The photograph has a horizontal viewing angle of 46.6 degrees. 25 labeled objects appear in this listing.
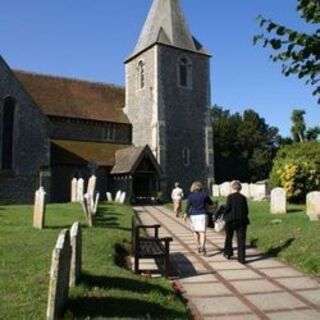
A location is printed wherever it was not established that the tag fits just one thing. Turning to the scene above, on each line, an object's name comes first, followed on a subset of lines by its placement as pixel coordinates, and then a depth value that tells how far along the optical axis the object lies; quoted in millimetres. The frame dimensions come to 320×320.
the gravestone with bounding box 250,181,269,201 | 22555
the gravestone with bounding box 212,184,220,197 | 27765
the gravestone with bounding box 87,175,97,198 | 14405
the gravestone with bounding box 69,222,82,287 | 5227
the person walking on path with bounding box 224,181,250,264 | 8084
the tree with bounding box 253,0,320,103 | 3813
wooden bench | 6600
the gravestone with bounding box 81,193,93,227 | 11206
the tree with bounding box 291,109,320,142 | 32337
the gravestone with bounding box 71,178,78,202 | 20510
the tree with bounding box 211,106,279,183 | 36734
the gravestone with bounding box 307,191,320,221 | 11409
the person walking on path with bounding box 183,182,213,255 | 8584
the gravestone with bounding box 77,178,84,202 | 16514
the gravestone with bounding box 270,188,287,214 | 13674
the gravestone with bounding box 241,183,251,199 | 23940
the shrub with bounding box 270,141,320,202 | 17894
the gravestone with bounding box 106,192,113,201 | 24819
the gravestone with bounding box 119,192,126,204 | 22564
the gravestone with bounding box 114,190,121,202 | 23074
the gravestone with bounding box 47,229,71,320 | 4039
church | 23698
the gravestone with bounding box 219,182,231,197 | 26112
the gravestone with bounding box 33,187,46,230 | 10475
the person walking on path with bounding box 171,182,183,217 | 16575
